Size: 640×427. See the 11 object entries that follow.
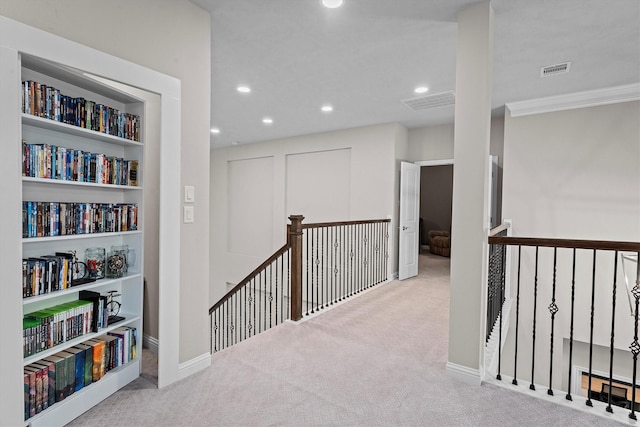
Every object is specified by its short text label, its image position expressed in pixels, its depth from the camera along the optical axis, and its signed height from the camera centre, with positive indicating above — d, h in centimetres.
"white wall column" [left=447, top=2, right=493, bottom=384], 228 +15
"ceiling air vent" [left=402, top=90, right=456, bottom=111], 409 +141
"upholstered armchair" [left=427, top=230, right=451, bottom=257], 835 -87
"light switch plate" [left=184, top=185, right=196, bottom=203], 229 +8
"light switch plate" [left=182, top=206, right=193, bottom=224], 229 -7
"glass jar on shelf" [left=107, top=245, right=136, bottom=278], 215 -37
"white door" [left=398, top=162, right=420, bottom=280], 552 -20
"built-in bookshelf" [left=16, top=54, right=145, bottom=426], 166 -17
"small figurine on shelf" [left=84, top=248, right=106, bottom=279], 204 -36
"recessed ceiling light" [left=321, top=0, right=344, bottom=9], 227 +141
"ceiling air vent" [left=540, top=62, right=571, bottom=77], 325 +143
